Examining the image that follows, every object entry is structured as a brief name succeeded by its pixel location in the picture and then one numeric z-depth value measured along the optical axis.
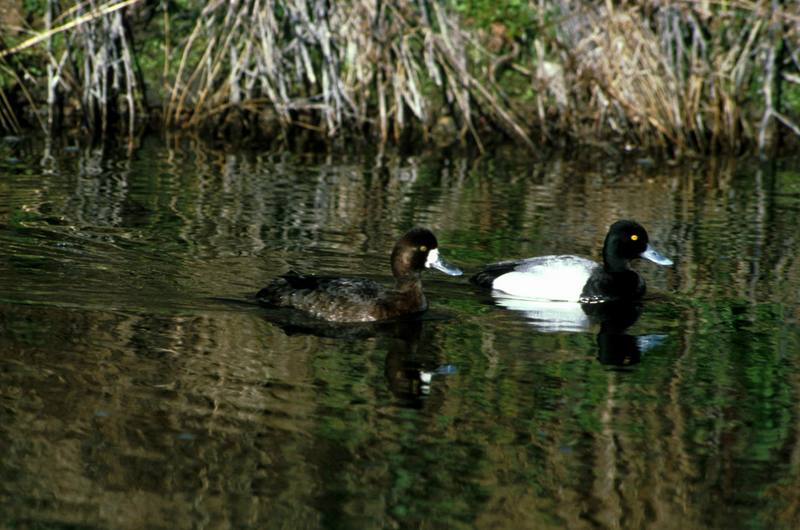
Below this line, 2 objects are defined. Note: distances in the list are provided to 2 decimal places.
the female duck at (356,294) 16.84
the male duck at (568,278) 18.61
